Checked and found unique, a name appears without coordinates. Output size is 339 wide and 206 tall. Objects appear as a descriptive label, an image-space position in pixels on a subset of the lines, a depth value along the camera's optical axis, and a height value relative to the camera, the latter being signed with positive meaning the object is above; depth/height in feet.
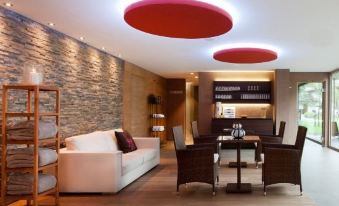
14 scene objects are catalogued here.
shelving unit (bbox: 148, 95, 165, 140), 40.29 -0.30
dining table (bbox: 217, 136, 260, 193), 17.78 -3.72
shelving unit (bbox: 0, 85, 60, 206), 13.56 -1.47
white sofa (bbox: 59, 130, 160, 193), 17.25 -3.03
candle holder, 14.17 +1.51
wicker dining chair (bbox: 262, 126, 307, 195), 17.52 -2.74
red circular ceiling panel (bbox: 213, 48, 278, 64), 23.98 +4.28
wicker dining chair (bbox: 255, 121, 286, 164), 24.43 -1.86
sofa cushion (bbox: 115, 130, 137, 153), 23.12 -2.09
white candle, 14.20 +1.46
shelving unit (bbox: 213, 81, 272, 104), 39.24 +2.52
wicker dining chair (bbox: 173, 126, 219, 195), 17.38 -2.70
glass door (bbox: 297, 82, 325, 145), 42.27 +0.81
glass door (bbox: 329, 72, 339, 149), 38.42 +0.38
